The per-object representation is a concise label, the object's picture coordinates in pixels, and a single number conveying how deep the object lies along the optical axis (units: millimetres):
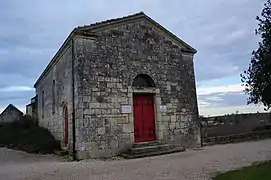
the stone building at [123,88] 7787
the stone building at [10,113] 21555
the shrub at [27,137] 10063
